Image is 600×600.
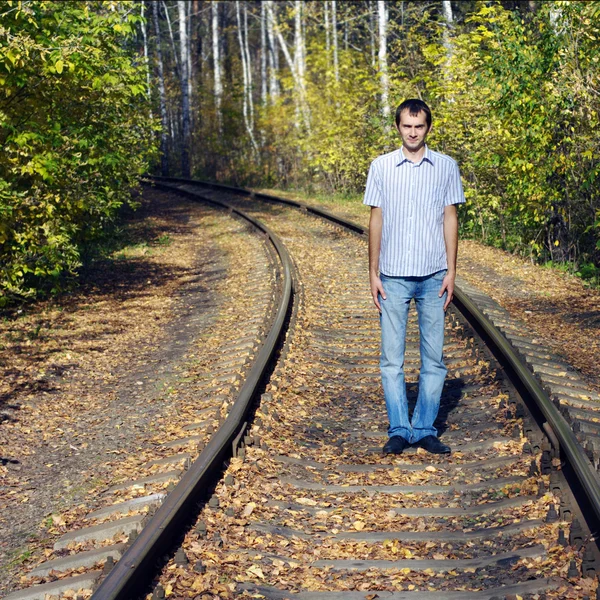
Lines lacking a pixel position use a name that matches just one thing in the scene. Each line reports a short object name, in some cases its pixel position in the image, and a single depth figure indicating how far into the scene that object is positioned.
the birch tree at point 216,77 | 36.78
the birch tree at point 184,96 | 34.66
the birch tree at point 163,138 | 37.11
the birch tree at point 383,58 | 21.40
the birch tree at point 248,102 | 36.38
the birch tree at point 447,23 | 18.26
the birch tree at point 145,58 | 11.36
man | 5.48
